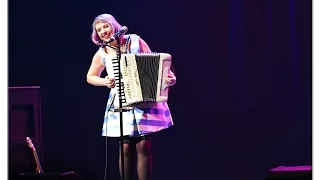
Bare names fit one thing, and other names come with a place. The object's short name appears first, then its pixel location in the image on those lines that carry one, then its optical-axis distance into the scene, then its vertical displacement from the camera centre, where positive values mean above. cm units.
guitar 818 -59
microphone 700 +31
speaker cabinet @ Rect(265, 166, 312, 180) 586 -55
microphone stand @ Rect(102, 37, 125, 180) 702 -21
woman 748 -29
